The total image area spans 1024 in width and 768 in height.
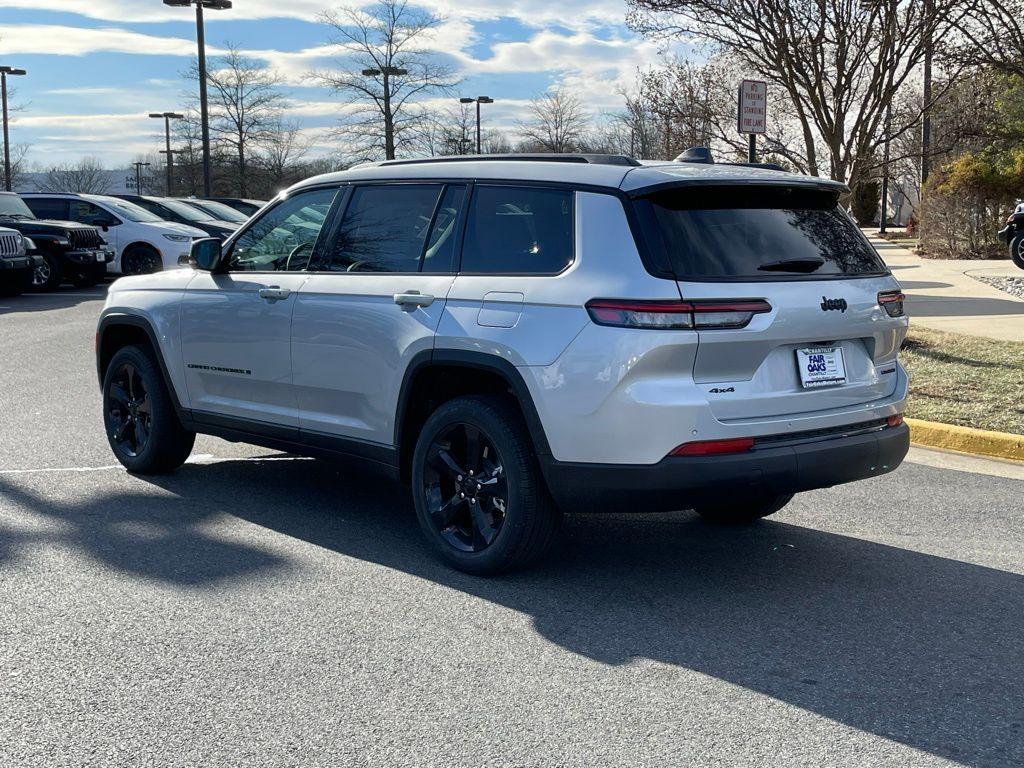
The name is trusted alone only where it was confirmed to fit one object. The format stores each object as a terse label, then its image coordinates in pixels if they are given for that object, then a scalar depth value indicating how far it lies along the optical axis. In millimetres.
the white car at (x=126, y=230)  23203
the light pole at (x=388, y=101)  41781
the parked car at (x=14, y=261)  19547
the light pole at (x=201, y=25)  33000
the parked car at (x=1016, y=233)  21219
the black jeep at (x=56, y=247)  21500
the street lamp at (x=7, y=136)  50397
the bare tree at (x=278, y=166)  54481
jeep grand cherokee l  4500
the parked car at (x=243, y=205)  34000
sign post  11648
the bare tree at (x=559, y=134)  56250
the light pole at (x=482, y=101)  56619
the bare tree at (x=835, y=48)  12555
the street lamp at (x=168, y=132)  63875
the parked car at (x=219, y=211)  28250
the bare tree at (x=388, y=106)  41875
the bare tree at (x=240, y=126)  51719
